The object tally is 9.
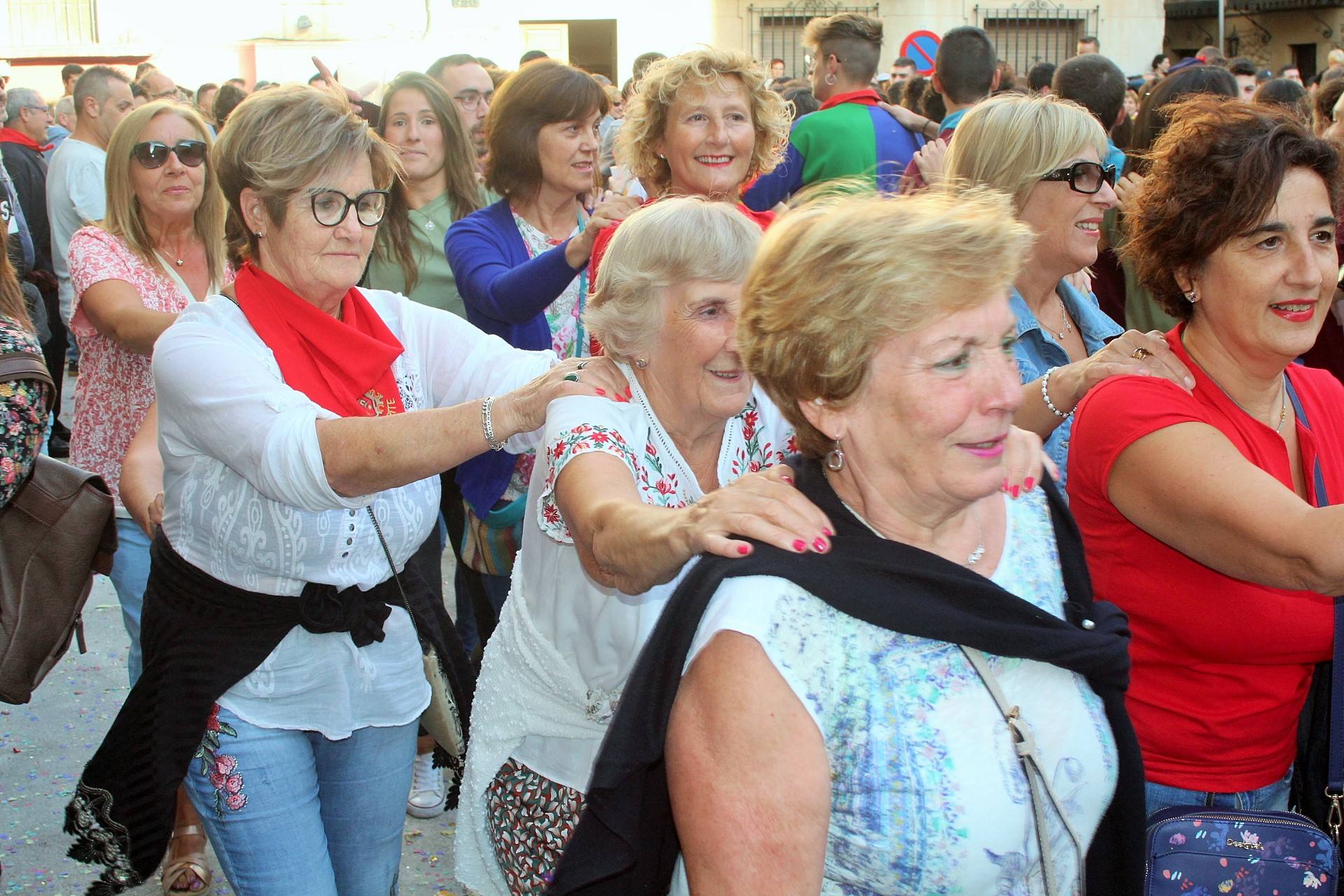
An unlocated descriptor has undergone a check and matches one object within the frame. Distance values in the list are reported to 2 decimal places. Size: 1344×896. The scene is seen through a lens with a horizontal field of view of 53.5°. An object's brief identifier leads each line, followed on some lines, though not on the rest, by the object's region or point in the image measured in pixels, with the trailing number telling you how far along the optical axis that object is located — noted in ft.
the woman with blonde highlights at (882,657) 5.47
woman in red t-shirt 7.50
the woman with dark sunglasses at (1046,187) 10.65
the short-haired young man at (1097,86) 20.01
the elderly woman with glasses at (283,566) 8.28
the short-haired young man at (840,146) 17.37
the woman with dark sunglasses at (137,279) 12.37
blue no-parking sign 43.09
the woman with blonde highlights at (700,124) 13.00
